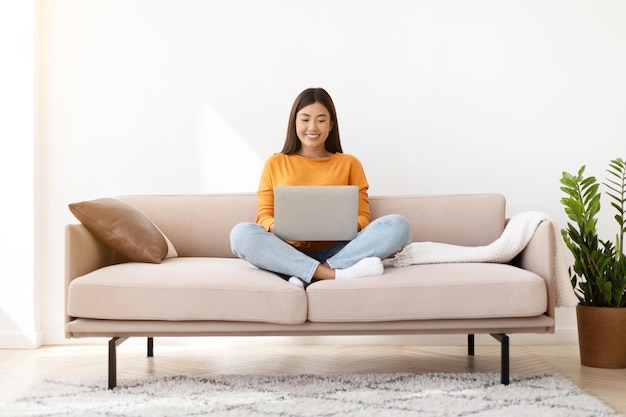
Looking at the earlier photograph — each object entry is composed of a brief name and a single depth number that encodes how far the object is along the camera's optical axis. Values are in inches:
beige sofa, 109.3
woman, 115.2
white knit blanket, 117.0
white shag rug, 98.7
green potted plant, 131.6
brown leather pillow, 118.6
